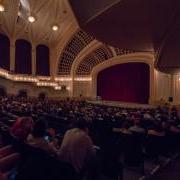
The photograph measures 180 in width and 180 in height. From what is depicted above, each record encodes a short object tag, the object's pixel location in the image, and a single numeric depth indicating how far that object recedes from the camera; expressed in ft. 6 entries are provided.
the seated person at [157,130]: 11.31
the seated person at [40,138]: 6.08
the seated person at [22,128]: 7.66
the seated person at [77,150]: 6.14
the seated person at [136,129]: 10.65
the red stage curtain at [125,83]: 48.30
